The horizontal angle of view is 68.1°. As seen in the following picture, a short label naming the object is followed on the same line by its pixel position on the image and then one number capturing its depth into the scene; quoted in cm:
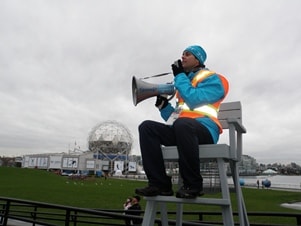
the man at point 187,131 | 170
